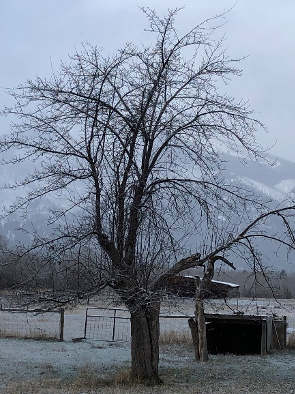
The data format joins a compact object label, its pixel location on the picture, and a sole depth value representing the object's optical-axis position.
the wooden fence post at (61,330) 21.28
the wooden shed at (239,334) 19.45
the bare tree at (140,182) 12.25
